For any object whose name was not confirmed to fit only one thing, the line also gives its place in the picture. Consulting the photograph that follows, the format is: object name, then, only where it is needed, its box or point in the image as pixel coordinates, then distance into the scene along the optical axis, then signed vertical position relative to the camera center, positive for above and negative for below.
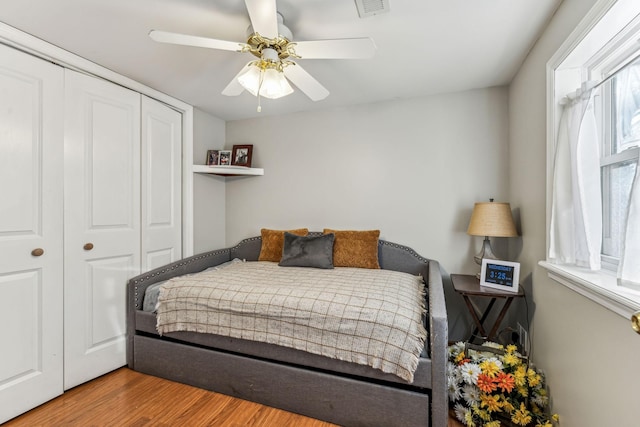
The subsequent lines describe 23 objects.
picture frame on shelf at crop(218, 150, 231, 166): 3.10 +0.62
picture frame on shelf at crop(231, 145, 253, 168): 3.15 +0.67
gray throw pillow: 2.55 -0.35
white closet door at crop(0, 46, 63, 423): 1.60 -0.09
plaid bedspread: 1.46 -0.57
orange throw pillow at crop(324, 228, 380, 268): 2.58 -0.32
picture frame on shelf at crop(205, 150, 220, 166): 3.06 +0.61
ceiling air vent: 1.35 +1.01
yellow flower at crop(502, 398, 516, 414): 1.46 -1.00
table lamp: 2.03 -0.05
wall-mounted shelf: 2.84 +0.46
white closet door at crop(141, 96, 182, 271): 2.39 +0.28
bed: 1.40 -0.93
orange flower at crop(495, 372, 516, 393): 1.47 -0.88
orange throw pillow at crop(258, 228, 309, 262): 2.90 -0.31
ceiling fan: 1.30 +0.86
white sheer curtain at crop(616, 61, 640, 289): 0.95 +0.02
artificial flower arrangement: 1.47 -0.97
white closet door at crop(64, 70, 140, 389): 1.89 -0.03
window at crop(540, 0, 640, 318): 1.17 +0.33
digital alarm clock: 1.89 -0.42
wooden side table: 1.86 -0.53
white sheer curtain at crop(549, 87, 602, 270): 1.30 +0.13
